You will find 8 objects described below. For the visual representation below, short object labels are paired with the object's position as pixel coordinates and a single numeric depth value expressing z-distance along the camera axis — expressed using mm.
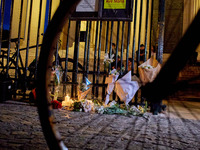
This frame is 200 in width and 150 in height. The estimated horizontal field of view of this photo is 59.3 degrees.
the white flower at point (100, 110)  4005
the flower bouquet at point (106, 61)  4465
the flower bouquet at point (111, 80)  4363
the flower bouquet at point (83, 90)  4398
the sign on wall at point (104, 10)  4574
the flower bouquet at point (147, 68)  3931
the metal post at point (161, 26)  4453
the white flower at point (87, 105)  4078
